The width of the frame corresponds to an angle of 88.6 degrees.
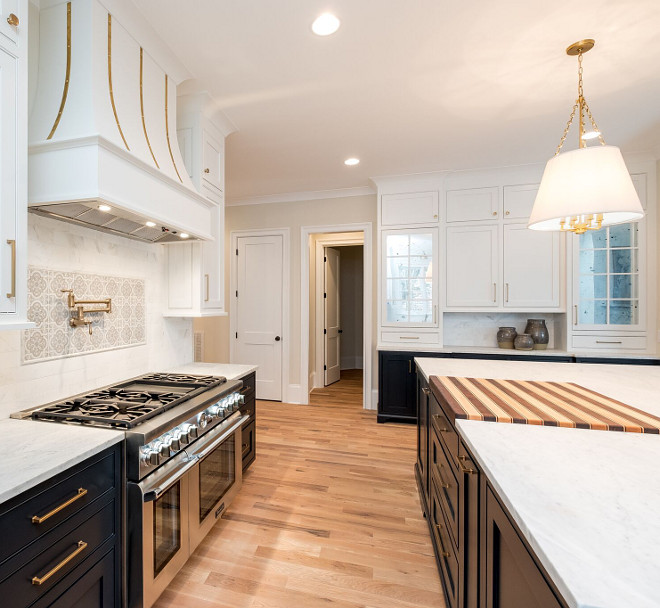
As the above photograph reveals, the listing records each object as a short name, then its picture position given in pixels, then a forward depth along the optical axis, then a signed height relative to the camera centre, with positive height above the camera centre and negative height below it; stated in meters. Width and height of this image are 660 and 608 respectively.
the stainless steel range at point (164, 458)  1.30 -0.68
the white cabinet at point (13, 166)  1.12 +0.48
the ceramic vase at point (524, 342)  3.50 -0.37
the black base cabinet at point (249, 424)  2.40 -0.87
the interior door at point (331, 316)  5.27 -0.15
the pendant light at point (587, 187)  1.33 +0.49
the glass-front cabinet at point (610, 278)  3.19 +0.28
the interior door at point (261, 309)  4.41 -0.03
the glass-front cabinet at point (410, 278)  3.70 +0.32
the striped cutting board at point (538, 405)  1.12 -0.38
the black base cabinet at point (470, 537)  0.70 -0.67
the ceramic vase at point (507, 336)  3.64 -0.32
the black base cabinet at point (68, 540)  0.92 -0.73
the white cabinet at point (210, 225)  2.25 +0.61
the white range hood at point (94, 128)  1.33 +0.76
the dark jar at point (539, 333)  3.54 -0.28
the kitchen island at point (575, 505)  0.51 -0.40
